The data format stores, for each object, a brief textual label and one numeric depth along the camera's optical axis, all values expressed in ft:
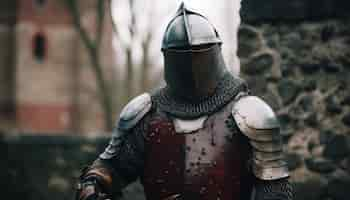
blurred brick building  78.79
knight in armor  10.42
